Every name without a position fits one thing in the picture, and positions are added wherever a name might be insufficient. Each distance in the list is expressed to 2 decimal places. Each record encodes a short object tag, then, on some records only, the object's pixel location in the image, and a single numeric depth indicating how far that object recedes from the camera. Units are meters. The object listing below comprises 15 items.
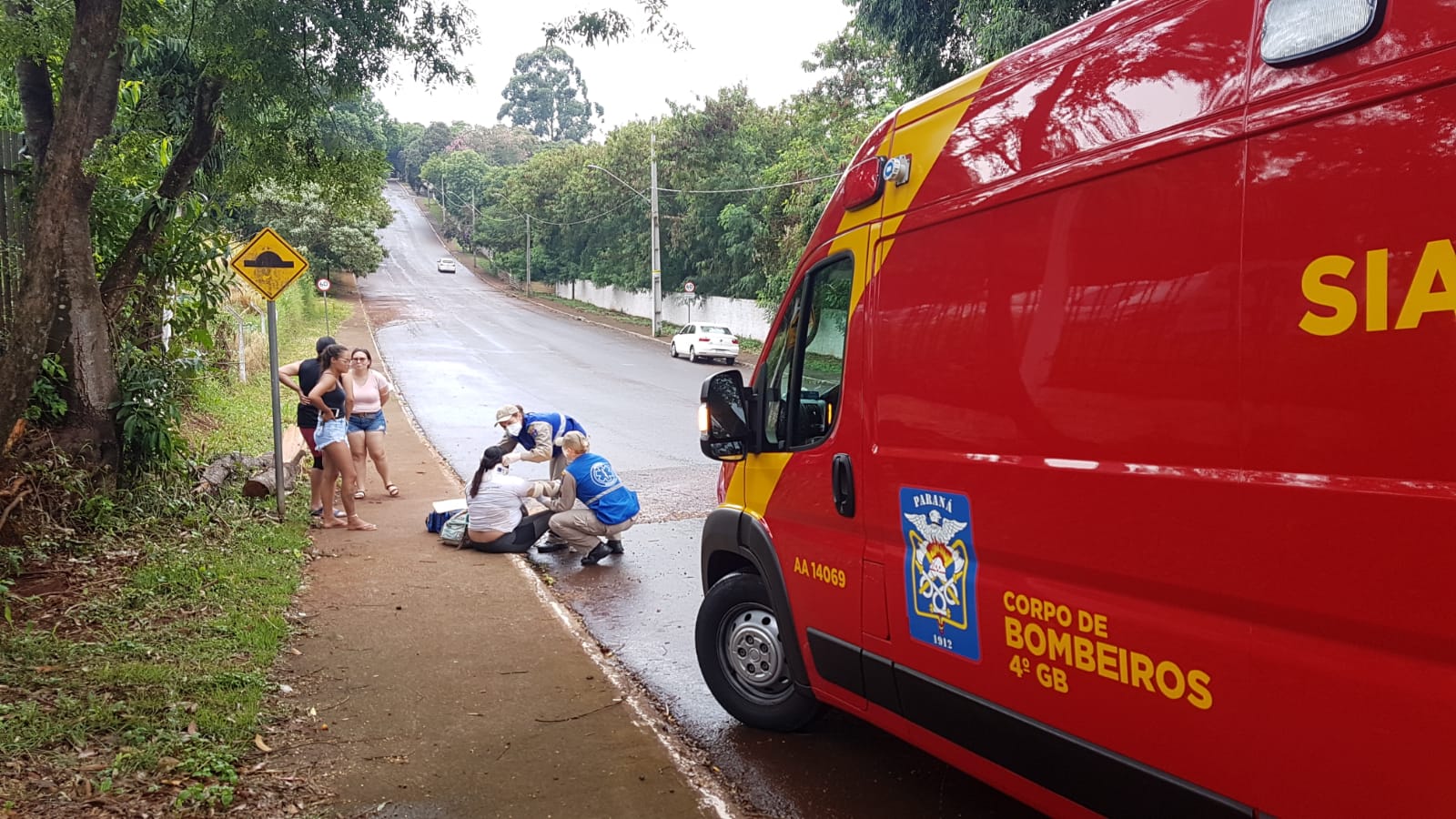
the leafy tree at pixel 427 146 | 120.44
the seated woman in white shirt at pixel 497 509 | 7.81
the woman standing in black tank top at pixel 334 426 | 8.25
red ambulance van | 1.92
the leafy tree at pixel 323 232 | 41.78
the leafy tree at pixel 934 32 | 13.41
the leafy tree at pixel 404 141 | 119.19
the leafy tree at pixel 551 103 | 129.38
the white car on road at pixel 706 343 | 28.70
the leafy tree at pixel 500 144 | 107.00
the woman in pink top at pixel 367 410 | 9.22
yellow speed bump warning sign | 8.23
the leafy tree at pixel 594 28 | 7.31
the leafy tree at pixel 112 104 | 5.46
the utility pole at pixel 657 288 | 35.81
